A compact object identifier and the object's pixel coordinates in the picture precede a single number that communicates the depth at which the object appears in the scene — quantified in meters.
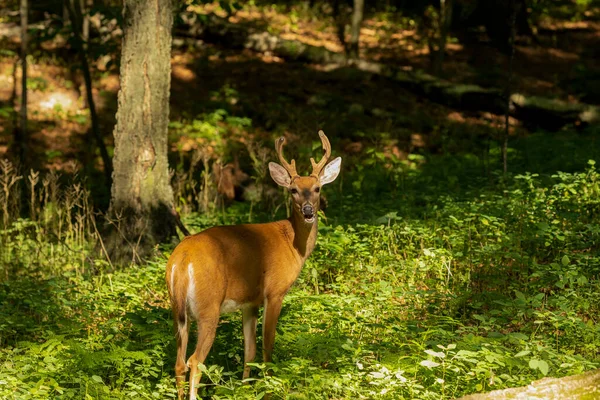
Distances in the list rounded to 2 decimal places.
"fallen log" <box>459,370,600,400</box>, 7.30
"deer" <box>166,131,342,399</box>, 10.05
